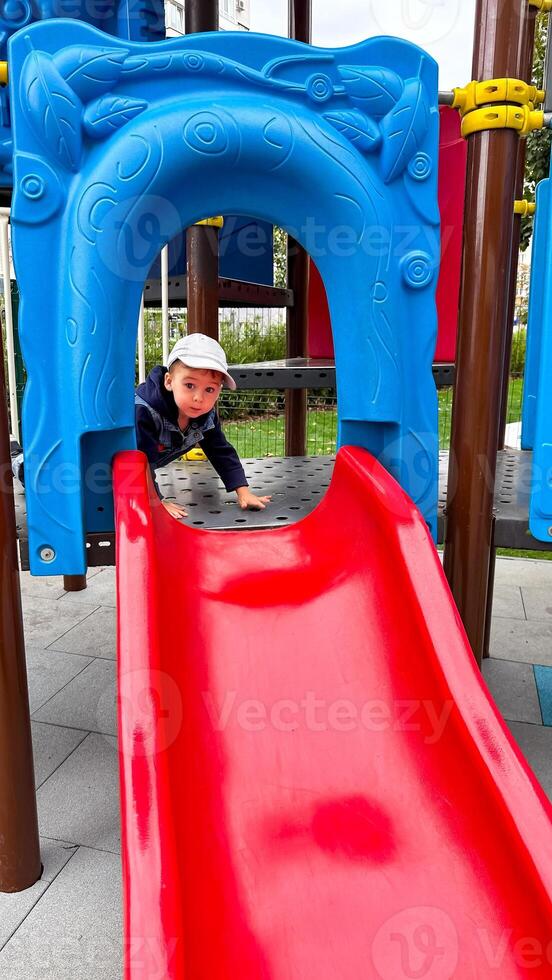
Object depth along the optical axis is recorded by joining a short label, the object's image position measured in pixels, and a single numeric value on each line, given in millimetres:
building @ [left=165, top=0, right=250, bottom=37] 13801
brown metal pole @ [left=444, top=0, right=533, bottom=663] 1812
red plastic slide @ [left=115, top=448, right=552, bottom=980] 1136
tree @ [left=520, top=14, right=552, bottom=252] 8133
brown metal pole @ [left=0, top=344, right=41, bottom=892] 1799
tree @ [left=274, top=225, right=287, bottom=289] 12258
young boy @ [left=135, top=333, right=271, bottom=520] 2287
